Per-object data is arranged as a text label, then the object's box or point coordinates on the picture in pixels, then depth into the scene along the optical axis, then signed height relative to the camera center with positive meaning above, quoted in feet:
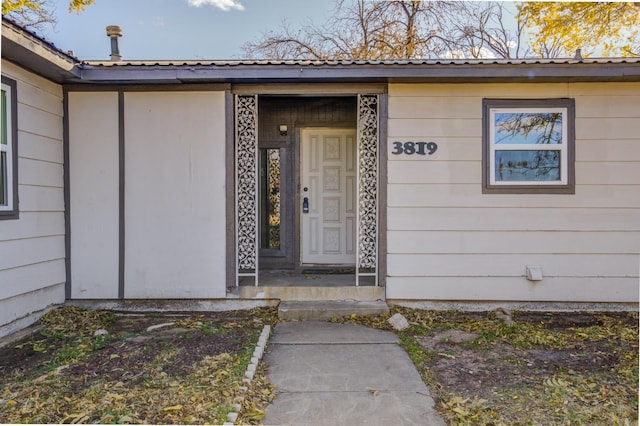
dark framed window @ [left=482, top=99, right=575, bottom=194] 15.57 +2.21
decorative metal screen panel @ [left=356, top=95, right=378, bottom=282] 16.87 +0.86
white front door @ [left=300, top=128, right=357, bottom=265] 20.93 +0.44
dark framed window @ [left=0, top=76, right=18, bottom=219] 12.89 +1.72
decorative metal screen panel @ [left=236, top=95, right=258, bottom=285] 16.60 +0.97
